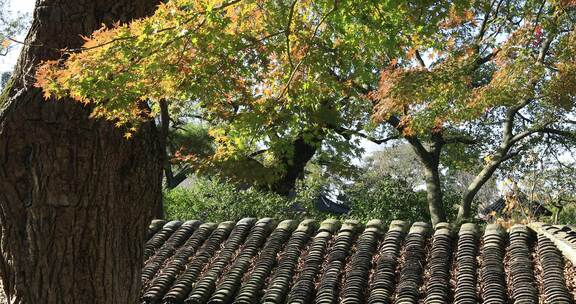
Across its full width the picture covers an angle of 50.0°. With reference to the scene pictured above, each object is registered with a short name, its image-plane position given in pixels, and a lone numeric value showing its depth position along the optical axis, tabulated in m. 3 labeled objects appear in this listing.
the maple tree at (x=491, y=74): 10.98
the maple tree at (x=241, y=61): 3.92
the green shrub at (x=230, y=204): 12.18
